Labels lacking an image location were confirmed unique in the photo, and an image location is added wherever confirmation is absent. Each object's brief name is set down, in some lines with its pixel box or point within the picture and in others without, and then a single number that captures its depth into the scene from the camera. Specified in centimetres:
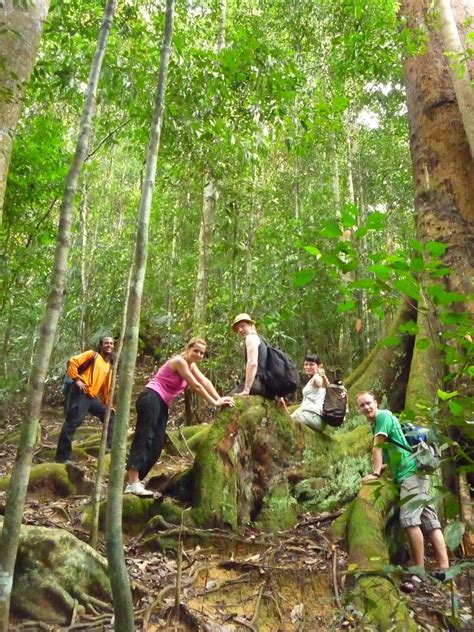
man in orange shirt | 692
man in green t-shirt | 472
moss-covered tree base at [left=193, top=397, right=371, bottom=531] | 499
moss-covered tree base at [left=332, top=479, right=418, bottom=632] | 366
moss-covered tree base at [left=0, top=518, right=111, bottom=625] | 341
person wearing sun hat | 561
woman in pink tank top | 533
